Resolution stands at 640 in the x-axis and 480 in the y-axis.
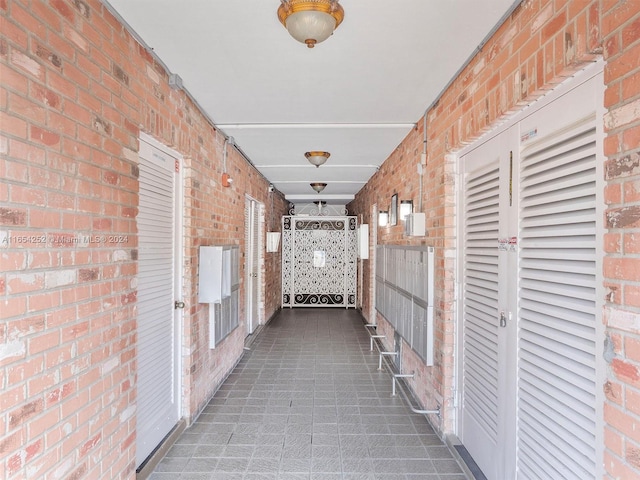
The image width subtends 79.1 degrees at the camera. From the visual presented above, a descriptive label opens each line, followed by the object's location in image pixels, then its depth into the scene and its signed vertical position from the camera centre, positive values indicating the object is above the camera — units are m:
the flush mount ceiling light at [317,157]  4.45 +1.00
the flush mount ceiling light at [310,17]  1.63 +0.97
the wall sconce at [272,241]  7.17 +0.03
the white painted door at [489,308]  2.05 -0.38
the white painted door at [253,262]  5.84 -0.32
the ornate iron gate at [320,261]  8.89 -0.41
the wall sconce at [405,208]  3.80 +0.36
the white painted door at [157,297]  2.41 -0.39
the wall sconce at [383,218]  5.18 +0.35
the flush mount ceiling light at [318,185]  6.82 +1.02
